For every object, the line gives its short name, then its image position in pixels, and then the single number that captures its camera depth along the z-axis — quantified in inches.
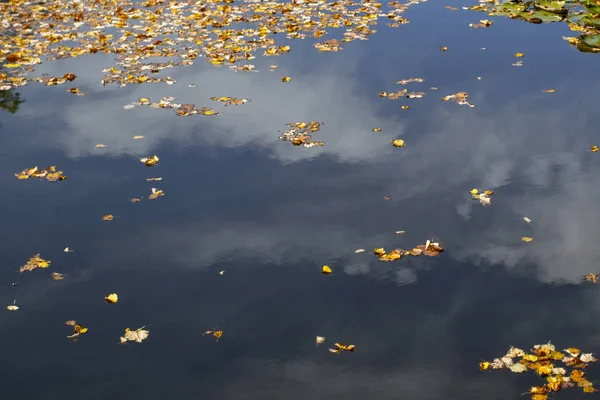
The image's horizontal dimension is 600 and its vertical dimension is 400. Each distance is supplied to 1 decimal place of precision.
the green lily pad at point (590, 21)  541.3
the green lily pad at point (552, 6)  586.2
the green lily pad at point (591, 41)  499.4
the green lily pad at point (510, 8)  598.9
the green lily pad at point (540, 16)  574.4
